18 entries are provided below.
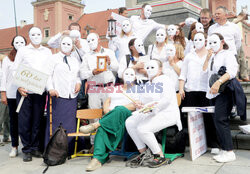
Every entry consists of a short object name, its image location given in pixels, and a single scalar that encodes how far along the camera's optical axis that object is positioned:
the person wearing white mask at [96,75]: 5.34
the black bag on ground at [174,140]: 4.72
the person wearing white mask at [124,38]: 6.21
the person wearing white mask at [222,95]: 4.23
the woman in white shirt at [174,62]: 5.18
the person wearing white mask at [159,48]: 5.43
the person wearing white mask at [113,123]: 4.50
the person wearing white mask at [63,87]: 5.22
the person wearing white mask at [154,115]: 4.31
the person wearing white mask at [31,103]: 5.27
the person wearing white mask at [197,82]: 4.75
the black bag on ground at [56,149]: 4.75
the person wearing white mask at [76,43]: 5.88
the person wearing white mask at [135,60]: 5.17
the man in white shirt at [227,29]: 5.37
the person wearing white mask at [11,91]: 5.62
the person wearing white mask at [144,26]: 6.75
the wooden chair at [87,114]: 5.21
